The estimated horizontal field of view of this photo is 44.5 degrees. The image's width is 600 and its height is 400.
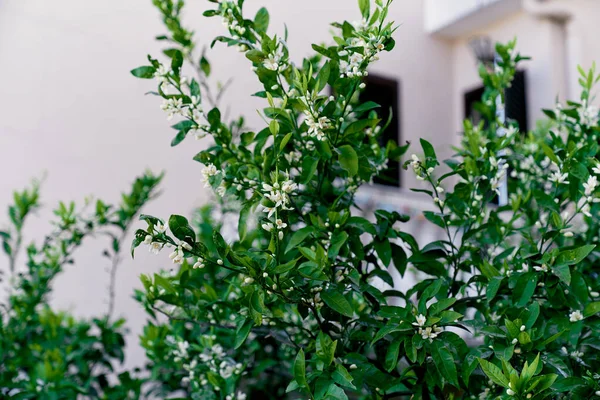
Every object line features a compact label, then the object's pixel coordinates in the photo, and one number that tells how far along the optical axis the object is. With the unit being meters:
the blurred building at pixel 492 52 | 7.64
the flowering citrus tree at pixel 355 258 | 1.50
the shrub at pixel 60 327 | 2.65
